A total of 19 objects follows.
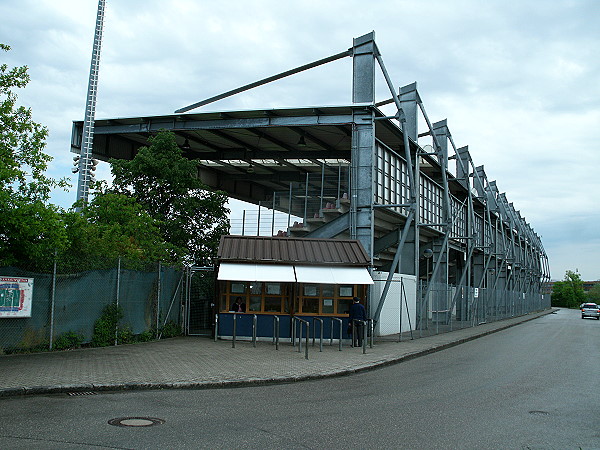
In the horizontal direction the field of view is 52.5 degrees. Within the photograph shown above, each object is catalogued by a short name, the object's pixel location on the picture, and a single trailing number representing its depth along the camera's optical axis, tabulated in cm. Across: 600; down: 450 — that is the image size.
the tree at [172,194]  2602
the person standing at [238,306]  2055
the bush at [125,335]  1761
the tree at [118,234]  1767
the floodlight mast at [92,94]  2339
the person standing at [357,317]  1959
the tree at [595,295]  16676
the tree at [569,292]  15488
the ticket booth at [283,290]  2033
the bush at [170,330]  2034
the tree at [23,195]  1309
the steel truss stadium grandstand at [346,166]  2447
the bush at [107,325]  1672
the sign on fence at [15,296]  1362
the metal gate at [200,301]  2205
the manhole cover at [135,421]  799
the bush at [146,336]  1881
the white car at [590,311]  6388
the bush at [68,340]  1530
